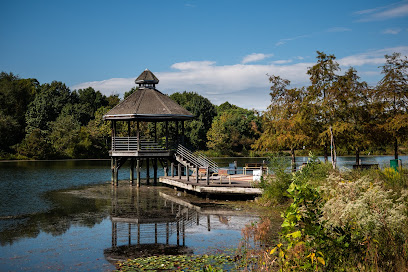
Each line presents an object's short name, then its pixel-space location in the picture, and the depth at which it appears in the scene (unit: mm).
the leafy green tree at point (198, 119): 83169
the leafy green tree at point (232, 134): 80250
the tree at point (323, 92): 30203
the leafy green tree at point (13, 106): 70312
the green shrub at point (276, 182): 22094
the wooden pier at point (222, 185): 24359
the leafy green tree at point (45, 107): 76500
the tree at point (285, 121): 31062
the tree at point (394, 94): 29684
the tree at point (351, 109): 29609
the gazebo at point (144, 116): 31516
